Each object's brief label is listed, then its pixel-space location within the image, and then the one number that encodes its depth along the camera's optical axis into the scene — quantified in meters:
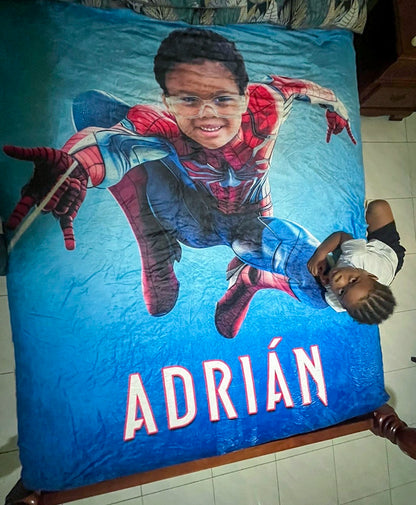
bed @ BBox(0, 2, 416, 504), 1.20
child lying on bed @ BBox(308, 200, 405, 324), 1.38
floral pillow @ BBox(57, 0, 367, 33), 1.33
